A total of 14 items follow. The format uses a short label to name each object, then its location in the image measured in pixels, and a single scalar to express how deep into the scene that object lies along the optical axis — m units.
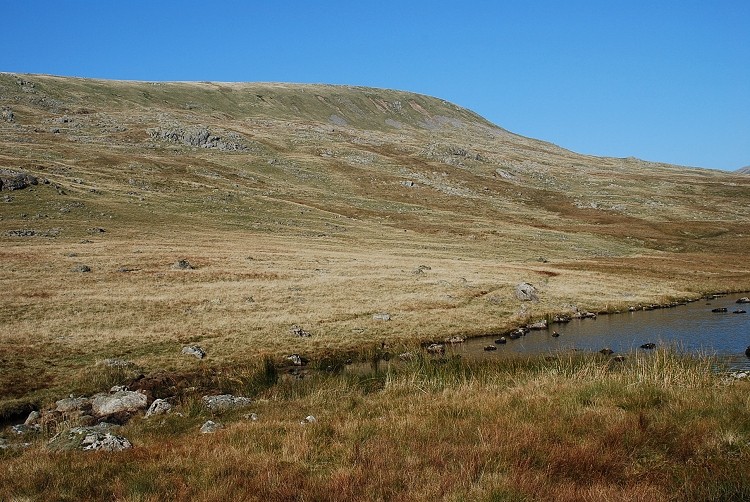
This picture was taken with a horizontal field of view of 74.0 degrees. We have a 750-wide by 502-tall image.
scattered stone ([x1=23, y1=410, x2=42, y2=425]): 19.45
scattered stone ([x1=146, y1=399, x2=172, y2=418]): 17.34
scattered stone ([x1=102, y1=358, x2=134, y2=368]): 27.01
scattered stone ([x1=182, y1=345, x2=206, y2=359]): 30.10
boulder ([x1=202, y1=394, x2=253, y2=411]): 16.61
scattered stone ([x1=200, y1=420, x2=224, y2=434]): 12.83
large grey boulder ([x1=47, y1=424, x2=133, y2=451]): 11.62
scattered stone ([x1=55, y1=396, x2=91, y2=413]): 20.73
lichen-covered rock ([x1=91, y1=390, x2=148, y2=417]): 19.64
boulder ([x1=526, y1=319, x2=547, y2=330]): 40.50
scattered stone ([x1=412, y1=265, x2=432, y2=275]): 58.50
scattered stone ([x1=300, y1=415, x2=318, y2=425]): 11.70
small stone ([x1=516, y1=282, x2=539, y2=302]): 47.78
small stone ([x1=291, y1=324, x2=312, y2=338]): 35.09
